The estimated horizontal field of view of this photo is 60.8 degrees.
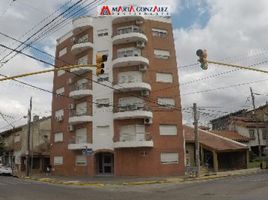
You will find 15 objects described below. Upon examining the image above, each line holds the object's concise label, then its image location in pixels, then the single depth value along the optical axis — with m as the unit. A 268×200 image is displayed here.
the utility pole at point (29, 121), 26.83
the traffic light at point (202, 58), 8.98
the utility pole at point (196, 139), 20.12
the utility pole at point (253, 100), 29.59
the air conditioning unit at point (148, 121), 23.62
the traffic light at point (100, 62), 9.03
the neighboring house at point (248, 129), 34.24
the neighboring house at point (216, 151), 25.81
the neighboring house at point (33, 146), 32.16
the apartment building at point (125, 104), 23.64
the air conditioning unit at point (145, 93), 24.20
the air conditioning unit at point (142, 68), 24.47
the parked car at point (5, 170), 27.86
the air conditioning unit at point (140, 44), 24.74
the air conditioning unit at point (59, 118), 28.07
